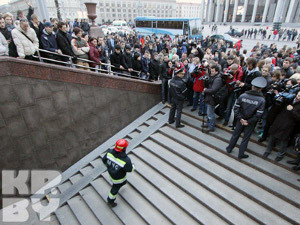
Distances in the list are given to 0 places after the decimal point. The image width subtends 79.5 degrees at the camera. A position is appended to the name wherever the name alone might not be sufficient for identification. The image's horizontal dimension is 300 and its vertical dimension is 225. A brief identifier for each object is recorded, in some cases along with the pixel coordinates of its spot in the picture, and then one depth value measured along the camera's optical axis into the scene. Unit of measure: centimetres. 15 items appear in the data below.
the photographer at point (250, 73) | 505
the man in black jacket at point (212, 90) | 530
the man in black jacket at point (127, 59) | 758
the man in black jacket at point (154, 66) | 782
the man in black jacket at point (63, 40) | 623
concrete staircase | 409
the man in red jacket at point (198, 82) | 606
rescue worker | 419
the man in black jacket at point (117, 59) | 743
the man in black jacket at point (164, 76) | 720
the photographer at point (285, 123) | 410
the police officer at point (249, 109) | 421
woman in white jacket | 519
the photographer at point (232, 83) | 518
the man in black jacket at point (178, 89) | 586
